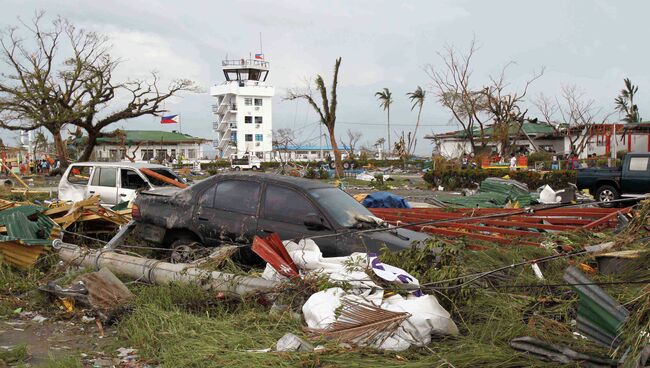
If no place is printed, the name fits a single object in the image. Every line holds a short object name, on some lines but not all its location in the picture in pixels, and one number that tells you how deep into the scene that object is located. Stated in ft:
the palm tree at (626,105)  195.21
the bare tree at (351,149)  179.63
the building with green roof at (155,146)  230.27
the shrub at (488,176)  74.49
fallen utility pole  17.44
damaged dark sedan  19.34
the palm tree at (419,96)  216.54
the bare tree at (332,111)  113.80
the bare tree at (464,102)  134.16
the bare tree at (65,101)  109.40
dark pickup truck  48.14
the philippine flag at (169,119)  270.05
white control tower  245.86
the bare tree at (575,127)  140.30
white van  38.09
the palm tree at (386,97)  250.78
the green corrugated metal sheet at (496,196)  42.91
